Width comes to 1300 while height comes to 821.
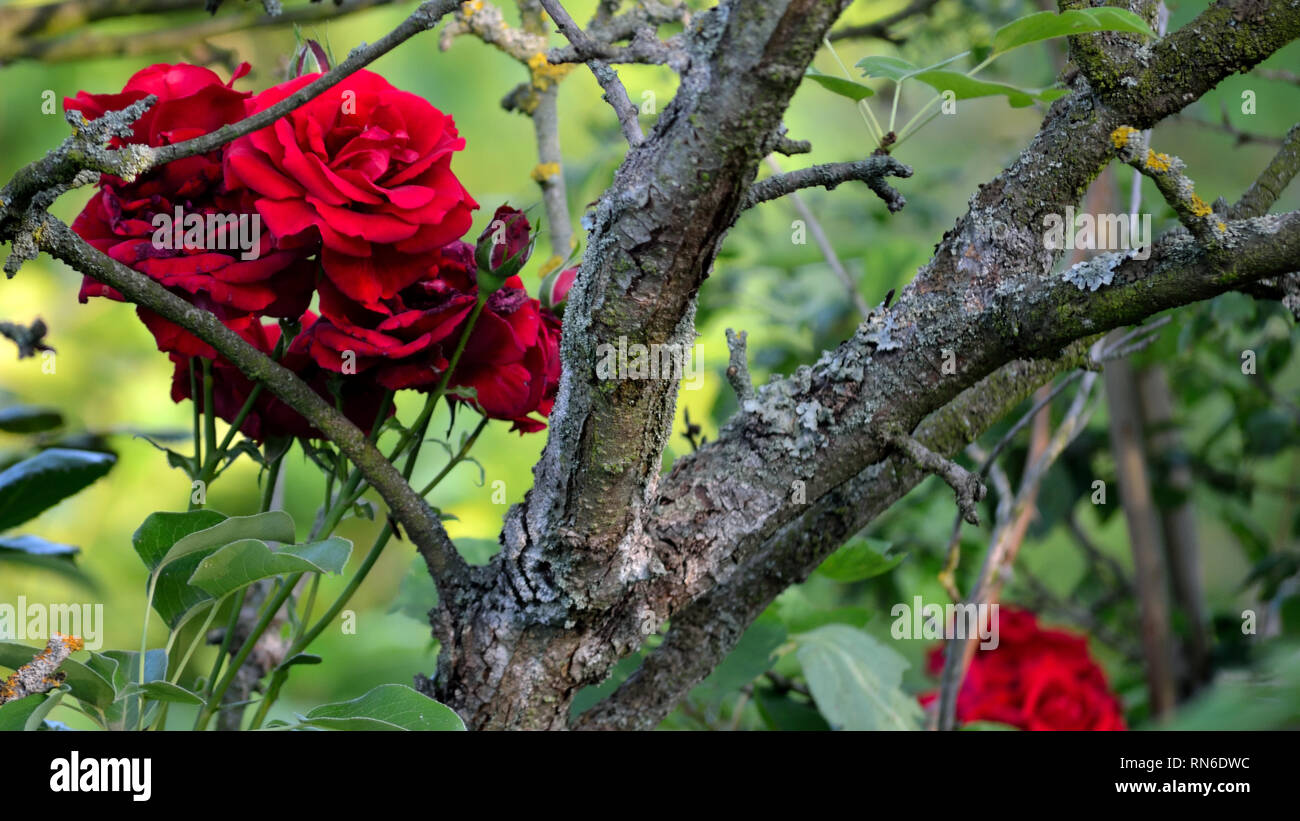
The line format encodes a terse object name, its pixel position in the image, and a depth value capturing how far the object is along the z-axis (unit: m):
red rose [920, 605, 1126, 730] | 2.37
